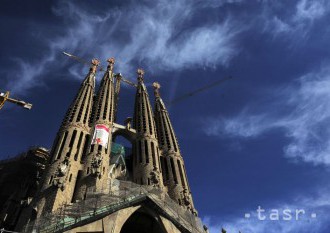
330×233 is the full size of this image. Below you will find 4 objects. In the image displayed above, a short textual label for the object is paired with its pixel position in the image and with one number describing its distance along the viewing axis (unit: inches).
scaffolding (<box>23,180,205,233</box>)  981.8
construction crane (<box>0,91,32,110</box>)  1659.9
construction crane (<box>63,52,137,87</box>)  2689.5
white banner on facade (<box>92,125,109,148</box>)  1574.8
